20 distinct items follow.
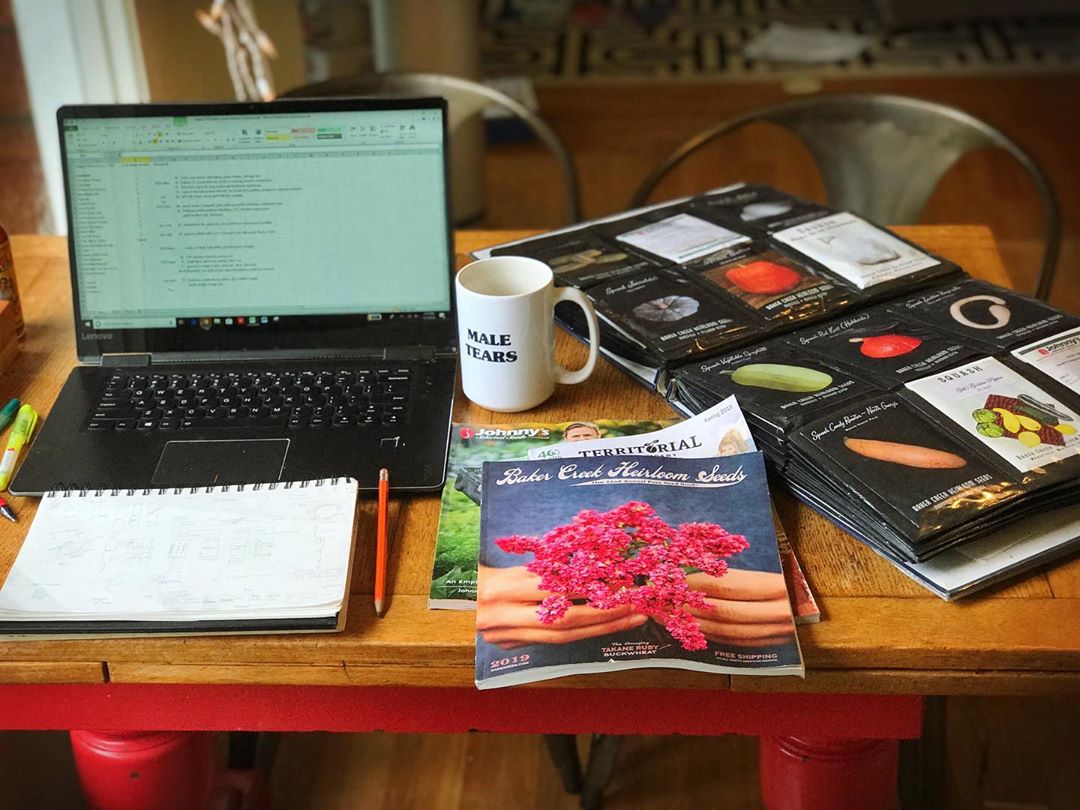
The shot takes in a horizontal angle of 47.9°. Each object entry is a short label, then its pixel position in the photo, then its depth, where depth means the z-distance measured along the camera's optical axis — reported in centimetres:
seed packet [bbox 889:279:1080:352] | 107
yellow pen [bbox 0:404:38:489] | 100
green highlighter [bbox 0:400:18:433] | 108
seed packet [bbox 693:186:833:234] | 129
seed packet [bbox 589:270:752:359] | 109
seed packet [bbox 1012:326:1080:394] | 100
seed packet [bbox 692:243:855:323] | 113
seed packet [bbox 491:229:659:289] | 120
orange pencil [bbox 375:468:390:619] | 86
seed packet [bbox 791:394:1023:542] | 87
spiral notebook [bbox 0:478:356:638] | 83
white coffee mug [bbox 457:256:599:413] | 104
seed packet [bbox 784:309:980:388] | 102
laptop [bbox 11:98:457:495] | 109
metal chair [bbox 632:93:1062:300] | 165
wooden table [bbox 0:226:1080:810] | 82
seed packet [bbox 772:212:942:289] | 118
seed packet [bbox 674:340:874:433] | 97
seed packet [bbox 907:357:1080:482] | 91
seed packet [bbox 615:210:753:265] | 124
